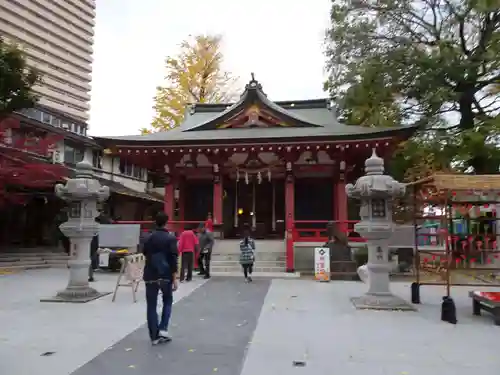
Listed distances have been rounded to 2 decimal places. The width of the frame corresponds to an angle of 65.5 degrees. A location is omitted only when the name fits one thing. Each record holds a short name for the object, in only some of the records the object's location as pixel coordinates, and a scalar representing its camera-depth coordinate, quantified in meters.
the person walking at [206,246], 12.39
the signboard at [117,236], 11.14
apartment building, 49.56
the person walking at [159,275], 5.47
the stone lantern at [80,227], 8.91
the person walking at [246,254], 11.59
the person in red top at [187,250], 11.75
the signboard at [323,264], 12.17
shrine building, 15.82
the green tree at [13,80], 14.72
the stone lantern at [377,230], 8.33
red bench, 6.85
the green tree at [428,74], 15.18
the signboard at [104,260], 13.48
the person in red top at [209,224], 14.75
